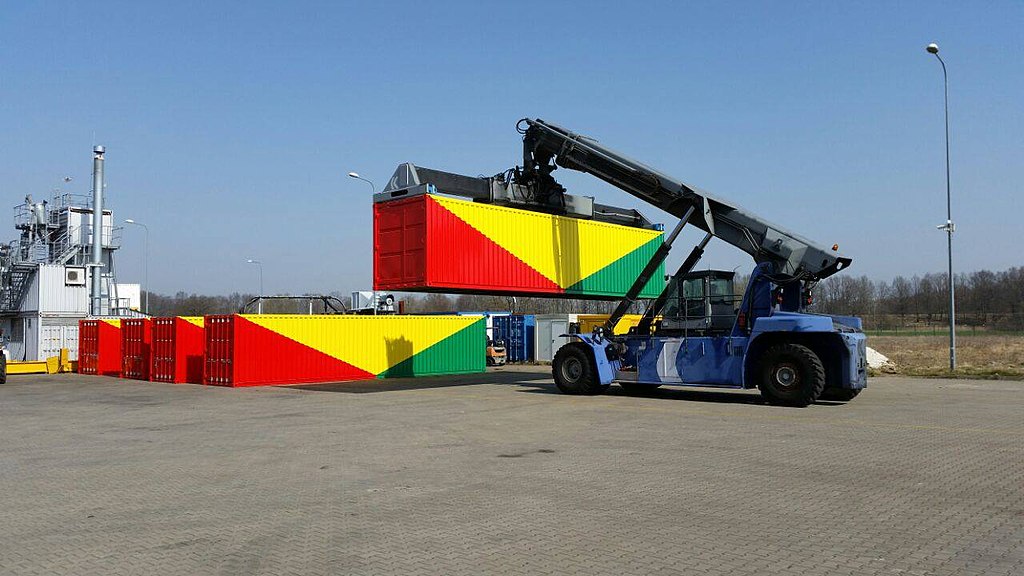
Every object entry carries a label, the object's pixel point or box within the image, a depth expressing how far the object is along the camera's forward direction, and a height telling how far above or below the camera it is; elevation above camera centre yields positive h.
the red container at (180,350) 26.90 -0.80
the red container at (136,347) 29.00 -0.75
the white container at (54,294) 37.16 +1.61
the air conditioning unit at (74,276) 38.19 +2.53
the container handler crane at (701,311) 16.95 +0.31
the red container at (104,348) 32.34 -0.85
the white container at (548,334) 38.62 -0.44
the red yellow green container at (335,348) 24.81 -0.76
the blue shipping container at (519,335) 40.06 -0.49
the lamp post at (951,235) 26.97 +3.16
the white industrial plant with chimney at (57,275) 37.25 +2.60
